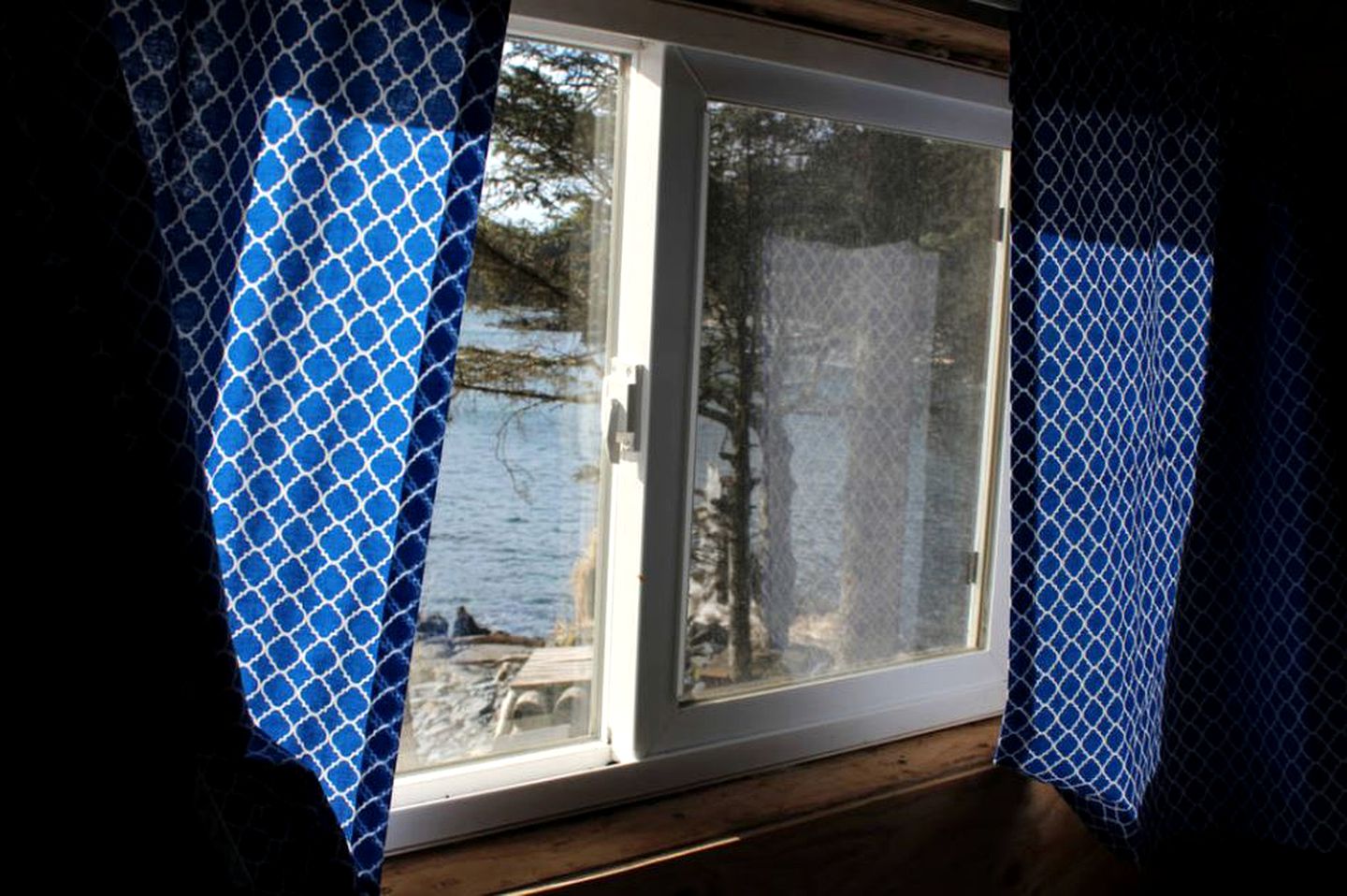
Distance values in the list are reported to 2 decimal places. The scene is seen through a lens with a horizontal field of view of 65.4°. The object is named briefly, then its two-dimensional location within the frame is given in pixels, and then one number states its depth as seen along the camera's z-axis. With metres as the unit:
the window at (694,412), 1.35
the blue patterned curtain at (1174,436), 1.45
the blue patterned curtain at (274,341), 0.85
